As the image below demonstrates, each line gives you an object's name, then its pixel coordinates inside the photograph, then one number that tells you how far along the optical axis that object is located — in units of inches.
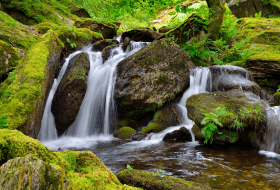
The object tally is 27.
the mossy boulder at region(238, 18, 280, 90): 344.4
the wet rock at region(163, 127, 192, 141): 261.0
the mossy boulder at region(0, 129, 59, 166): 69.6
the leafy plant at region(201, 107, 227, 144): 207.3
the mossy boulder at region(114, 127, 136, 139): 295.9
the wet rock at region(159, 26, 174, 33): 609.2
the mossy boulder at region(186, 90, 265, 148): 207.6
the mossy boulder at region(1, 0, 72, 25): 461.4
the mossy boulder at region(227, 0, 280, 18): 627.2
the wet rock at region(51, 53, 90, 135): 296.5
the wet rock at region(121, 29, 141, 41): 527.9
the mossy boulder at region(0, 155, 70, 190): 52.6
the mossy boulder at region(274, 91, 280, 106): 274.5
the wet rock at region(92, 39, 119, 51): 452.8
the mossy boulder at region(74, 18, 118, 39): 554.4
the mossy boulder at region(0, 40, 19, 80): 253.4
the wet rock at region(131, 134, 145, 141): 281.5
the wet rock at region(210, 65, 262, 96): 289.4
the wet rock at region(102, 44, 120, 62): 420.7
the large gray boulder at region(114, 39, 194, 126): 322.3
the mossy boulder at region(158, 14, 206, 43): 404.5
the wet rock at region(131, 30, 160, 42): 516.7
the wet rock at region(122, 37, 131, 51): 455.2
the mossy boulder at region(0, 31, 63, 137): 188.5
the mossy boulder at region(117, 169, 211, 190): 99.3
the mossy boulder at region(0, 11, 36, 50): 318.0
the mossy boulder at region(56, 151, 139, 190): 80.3
